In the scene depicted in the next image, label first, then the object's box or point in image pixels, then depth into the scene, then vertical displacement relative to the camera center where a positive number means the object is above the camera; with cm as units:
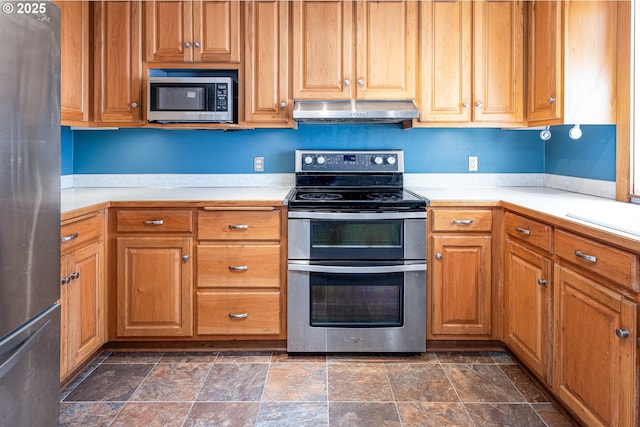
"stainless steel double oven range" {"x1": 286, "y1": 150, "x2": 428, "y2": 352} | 248 -42
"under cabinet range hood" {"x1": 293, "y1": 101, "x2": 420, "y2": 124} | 266 +51
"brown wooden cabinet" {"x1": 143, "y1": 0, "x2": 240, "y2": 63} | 278 +103
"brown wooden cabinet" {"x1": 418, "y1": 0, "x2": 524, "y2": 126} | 280 +84
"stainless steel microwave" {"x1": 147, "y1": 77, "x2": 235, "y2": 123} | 270 +58
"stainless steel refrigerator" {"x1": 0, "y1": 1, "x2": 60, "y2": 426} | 121 -5
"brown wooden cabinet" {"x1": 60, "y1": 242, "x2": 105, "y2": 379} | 206 -53
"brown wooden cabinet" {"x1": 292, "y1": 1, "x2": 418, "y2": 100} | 279 +91
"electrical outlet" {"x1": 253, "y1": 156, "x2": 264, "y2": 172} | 314 +24
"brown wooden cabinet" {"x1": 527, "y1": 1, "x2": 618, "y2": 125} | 235 +72
